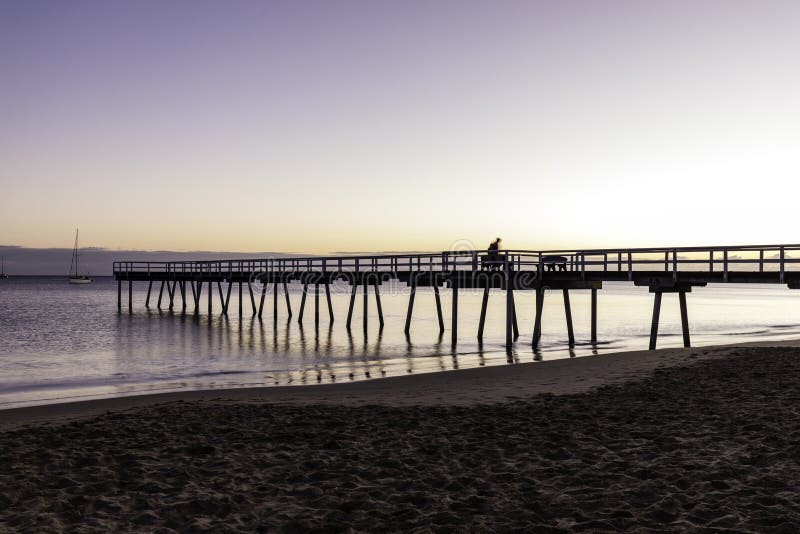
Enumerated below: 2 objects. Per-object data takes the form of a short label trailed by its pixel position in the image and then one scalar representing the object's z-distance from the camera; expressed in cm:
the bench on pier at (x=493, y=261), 2525
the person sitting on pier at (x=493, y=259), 2531
